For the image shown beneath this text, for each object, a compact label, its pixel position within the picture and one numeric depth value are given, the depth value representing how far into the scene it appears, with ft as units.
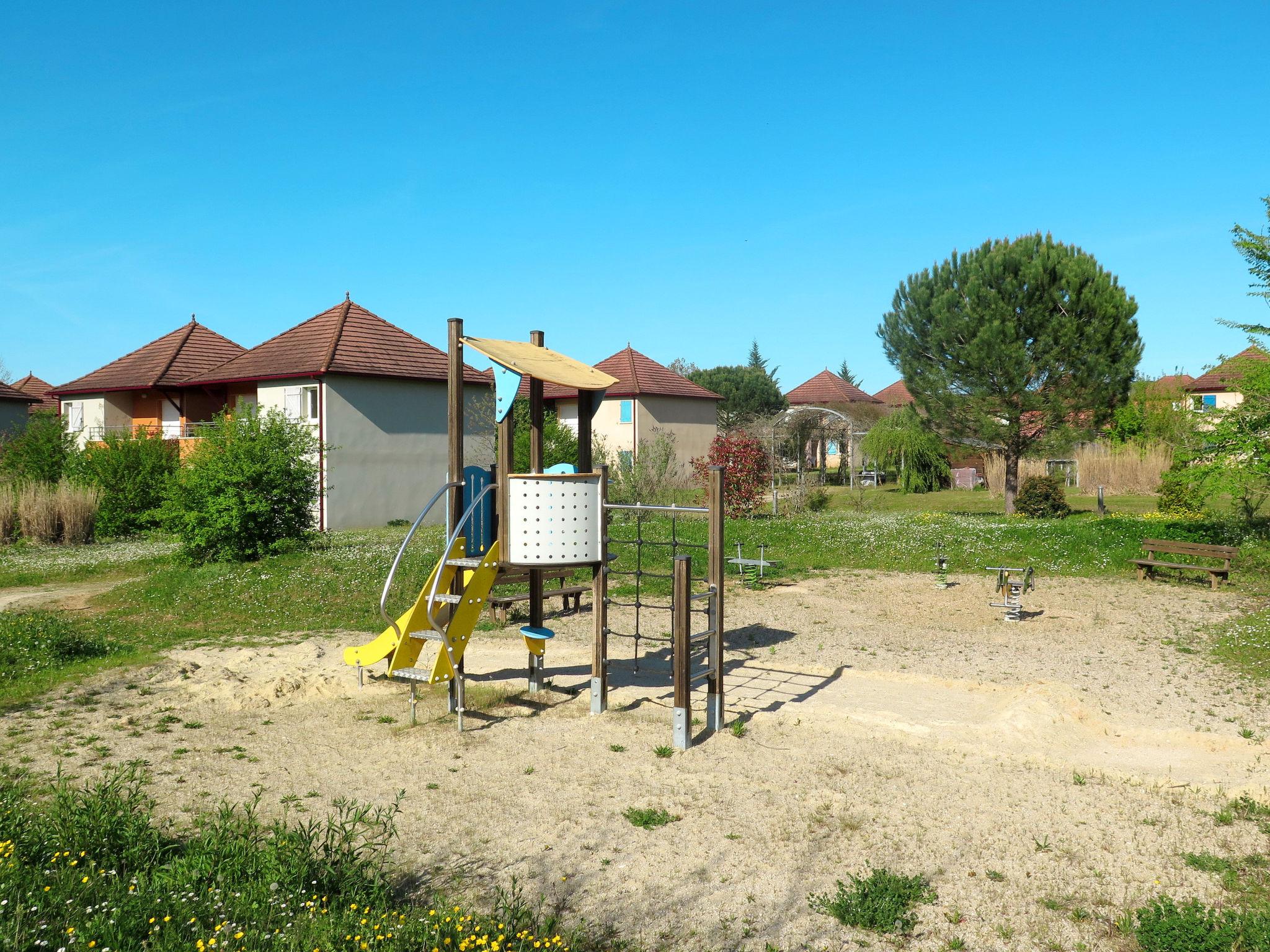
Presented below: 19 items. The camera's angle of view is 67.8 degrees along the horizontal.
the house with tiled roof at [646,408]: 122.31
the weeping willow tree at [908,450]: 115.14
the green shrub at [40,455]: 79.82
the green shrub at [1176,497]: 66.39
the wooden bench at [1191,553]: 49.67
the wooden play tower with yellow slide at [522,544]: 25.63
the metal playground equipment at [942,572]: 50.62
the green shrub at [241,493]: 53.62
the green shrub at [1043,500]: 80.48
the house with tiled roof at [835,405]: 123.95
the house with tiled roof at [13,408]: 125.49
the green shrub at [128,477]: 74.95
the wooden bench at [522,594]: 29.78
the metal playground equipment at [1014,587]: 42.32
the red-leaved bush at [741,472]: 78.43
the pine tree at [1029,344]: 84.79
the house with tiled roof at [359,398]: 79.51
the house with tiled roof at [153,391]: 94.99
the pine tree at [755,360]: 233.14
